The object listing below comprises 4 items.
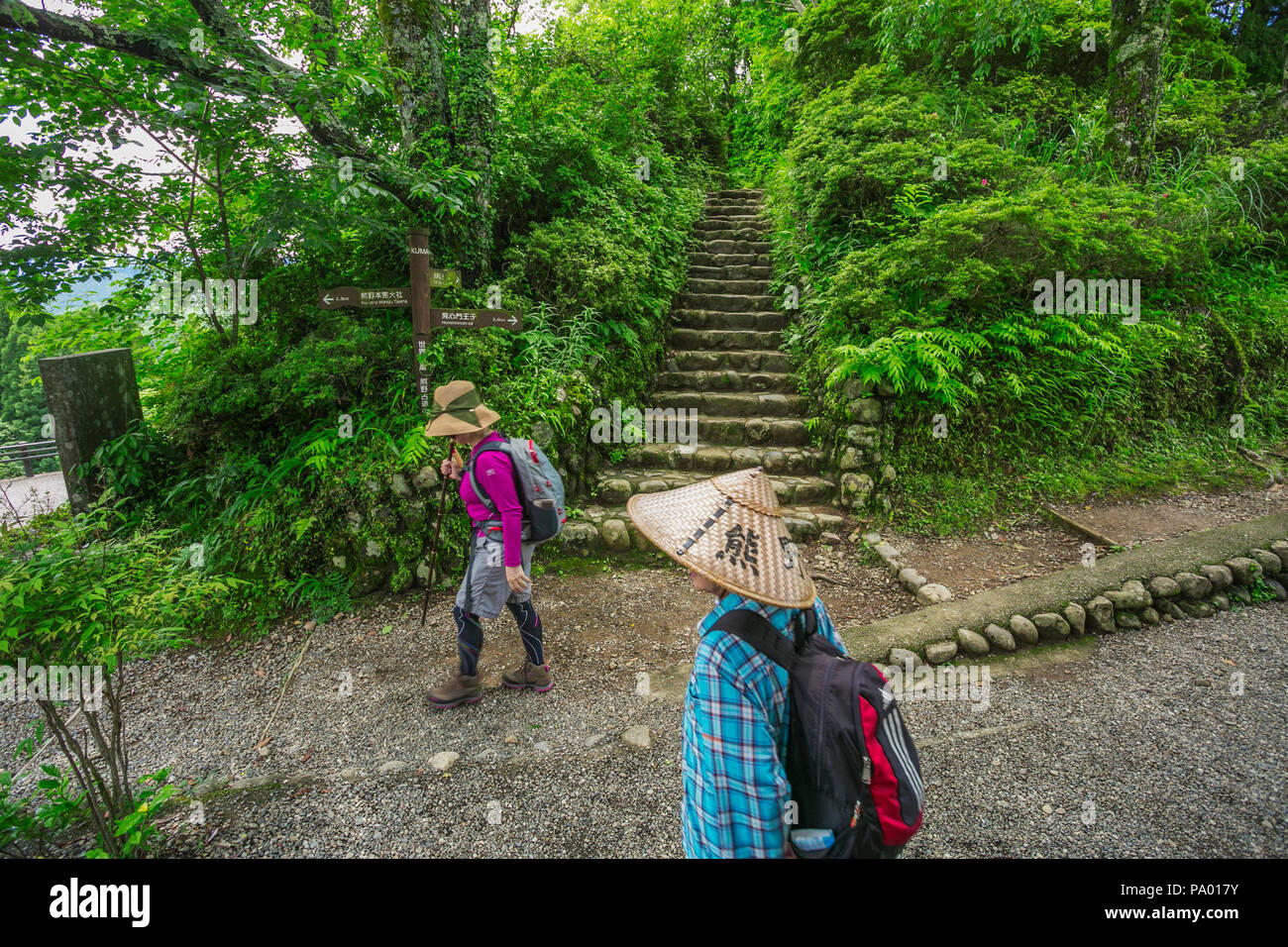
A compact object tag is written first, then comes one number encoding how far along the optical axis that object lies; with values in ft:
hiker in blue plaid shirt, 4.45
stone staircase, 18.03
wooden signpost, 14.96
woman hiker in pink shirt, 10.01
